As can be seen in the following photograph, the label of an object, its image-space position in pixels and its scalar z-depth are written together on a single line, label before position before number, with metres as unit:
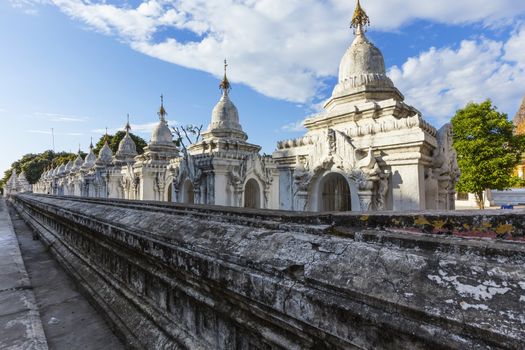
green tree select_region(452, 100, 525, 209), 23.27
